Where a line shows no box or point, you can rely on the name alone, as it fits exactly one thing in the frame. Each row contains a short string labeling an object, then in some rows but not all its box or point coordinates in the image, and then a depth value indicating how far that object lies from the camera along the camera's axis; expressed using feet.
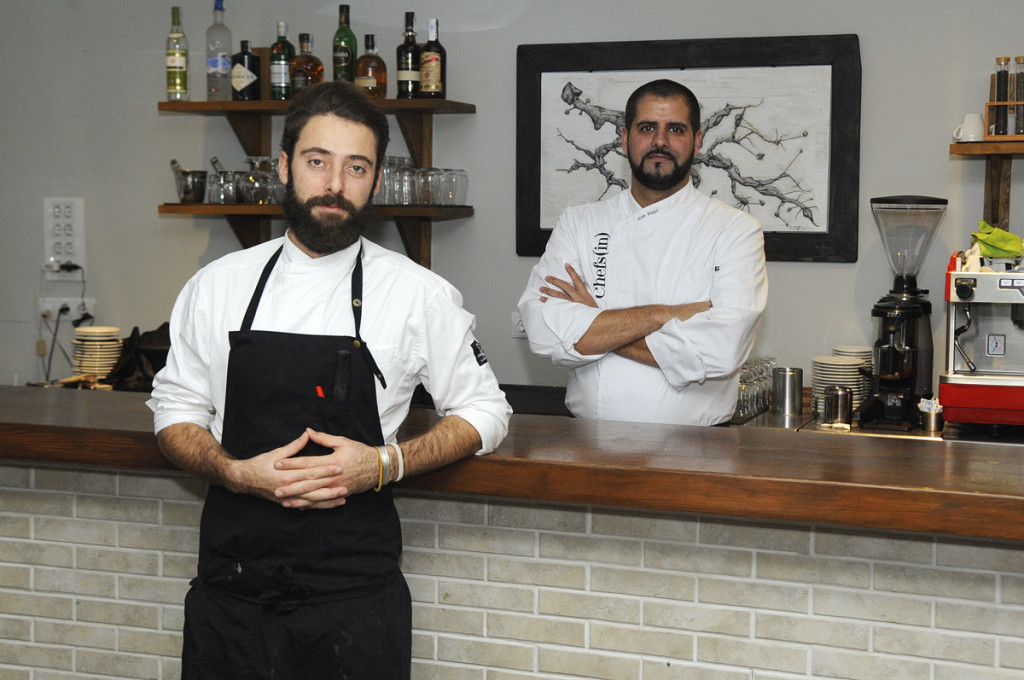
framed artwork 12.28
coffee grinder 11.07
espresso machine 10.16
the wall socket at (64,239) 15.25
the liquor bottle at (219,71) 13.74
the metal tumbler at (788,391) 12.12
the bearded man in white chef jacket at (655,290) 9.07
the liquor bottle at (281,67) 13.38
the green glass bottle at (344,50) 13.12
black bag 13.38
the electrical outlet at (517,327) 13.29
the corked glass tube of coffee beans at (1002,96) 11.27
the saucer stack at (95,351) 14.01
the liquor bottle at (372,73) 13.04
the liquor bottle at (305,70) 13.42
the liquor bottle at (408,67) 12.93
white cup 11.41
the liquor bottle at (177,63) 13.66
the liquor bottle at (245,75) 13.61
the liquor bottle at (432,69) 12.80
